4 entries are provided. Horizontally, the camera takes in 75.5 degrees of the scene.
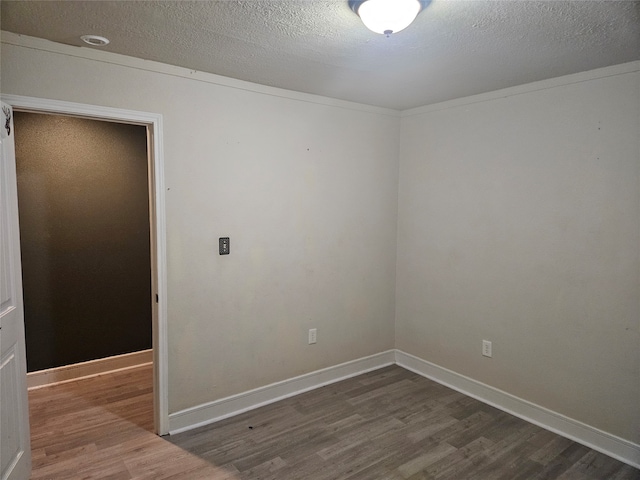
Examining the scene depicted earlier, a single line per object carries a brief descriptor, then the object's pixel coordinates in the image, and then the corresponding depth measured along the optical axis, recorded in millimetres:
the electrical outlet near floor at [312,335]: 3412
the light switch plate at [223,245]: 2869
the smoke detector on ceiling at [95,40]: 2084
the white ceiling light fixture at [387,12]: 1607
